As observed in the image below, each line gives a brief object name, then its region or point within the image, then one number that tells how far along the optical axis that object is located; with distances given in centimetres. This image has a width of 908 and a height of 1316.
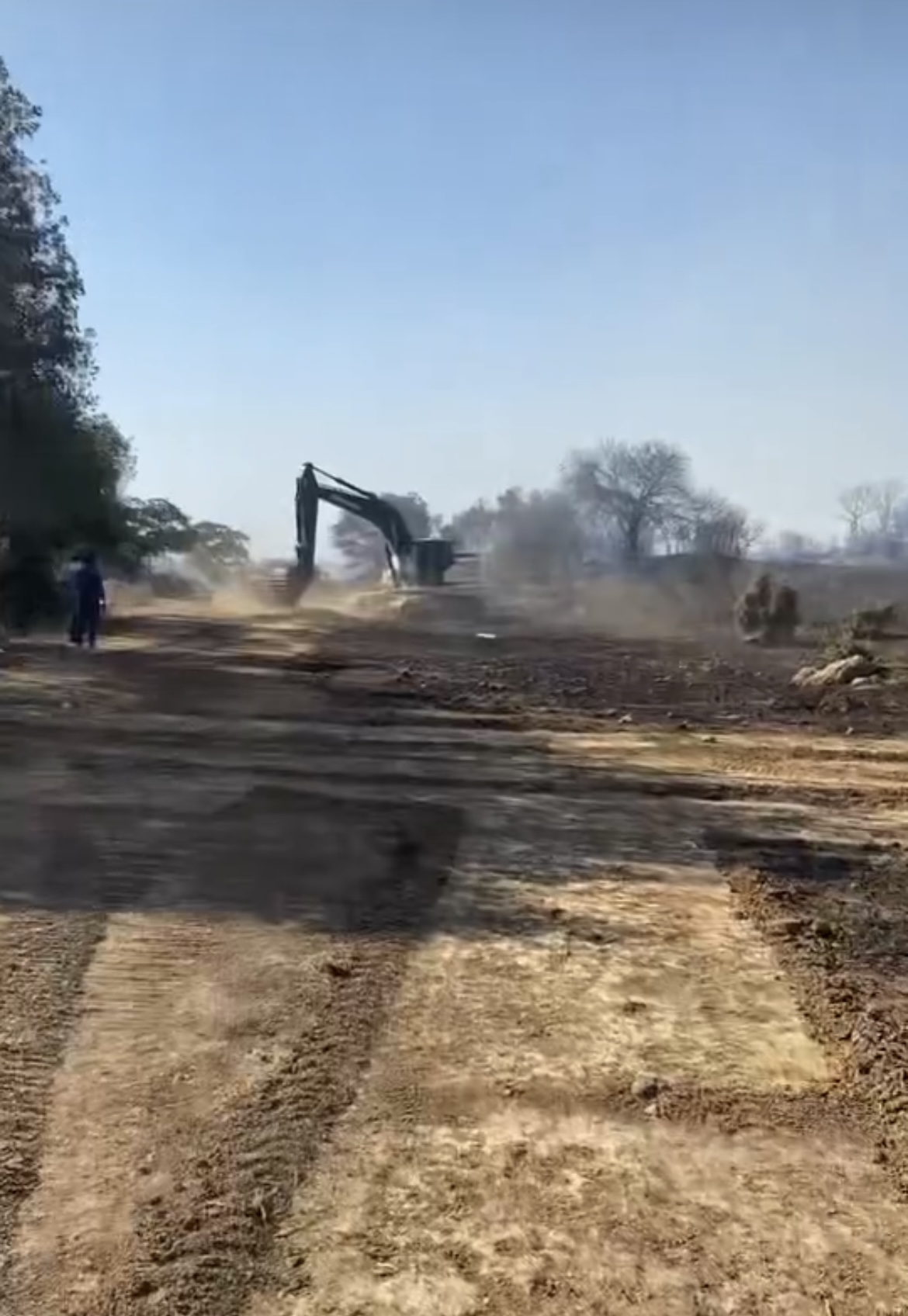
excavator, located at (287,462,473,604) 4684
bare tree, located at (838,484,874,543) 12050
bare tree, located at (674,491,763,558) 6059
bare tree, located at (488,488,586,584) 6103
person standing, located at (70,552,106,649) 2388
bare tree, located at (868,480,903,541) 12231
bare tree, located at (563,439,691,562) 8338
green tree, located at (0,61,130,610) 2502
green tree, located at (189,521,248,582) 8050
